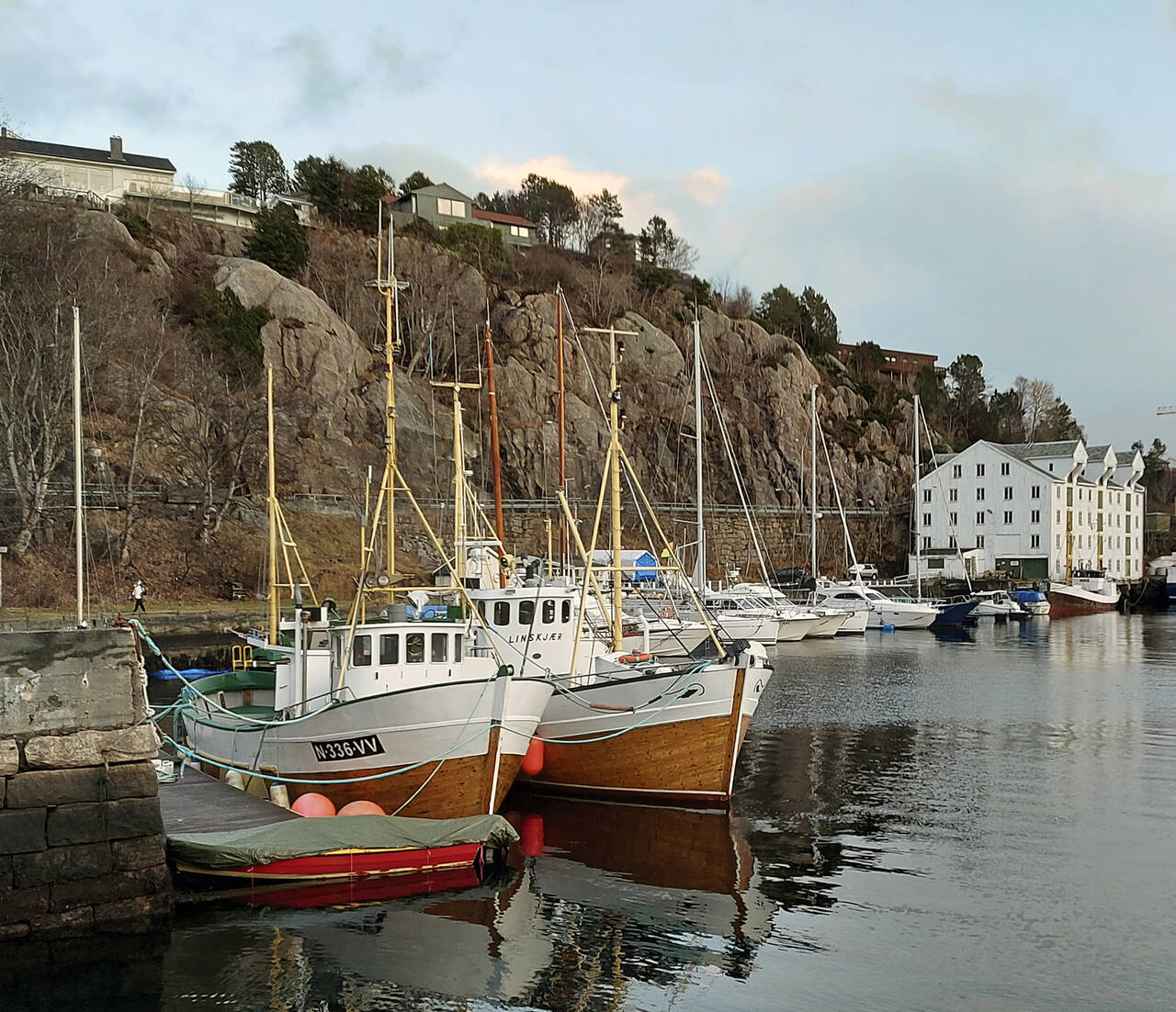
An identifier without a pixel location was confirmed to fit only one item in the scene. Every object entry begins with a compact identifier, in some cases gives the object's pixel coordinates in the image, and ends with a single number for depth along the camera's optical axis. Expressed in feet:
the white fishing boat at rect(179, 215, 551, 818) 57.62
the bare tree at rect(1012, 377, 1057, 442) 427.33
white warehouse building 302.86
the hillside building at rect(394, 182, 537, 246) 342.03
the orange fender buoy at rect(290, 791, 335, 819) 55.98
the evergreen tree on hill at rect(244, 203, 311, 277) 269.64
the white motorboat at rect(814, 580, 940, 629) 217.97
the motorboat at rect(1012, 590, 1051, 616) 256.93
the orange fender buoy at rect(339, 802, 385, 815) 56.06
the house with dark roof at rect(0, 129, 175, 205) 291.87
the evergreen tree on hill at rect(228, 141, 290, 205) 328.29
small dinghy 45.96
